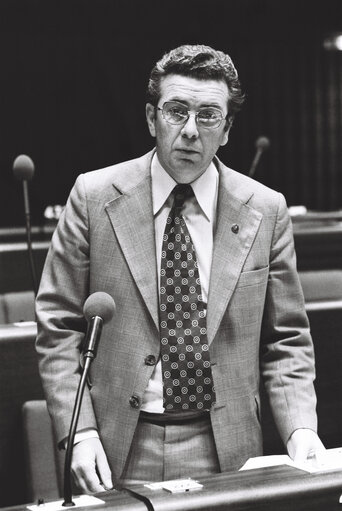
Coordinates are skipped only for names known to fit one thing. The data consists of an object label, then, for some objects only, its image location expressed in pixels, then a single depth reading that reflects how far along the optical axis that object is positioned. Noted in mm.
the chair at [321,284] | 6207
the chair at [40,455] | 4770
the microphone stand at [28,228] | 5201
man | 4321
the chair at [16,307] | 5827
